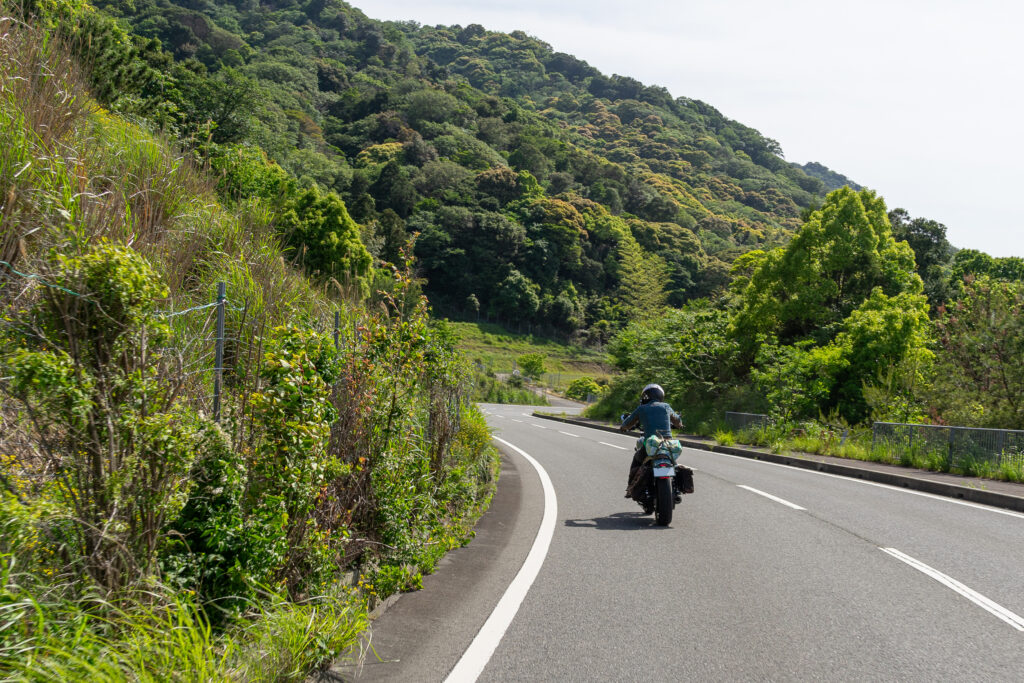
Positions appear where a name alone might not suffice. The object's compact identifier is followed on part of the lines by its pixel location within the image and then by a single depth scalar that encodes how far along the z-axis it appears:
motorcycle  9.18
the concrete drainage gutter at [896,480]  11.55
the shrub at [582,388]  68.06
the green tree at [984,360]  17.52
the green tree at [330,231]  31.73
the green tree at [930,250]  51.81
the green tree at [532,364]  75.12
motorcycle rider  9.67
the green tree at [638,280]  93.75
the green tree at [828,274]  33.38
